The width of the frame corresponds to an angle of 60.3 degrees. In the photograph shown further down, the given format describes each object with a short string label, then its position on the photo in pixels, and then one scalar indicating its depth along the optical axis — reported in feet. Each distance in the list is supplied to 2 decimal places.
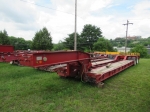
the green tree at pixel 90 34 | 137.74
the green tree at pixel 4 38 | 76.55
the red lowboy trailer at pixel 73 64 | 11.29
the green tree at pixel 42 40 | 83.82
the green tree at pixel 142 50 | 103.45
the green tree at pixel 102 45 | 106.70
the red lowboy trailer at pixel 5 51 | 15.62
